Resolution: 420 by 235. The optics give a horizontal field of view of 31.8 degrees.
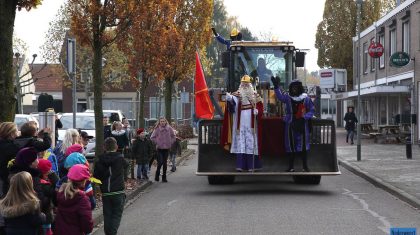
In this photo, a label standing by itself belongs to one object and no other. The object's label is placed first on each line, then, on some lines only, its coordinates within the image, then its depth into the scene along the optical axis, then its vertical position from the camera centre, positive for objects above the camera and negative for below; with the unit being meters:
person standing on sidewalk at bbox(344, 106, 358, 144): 36.25 -0.29
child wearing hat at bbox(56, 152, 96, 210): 8.66 -0.55
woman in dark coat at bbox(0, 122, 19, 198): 8.43 -0.38
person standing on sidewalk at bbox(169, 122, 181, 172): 21.57 -1.15
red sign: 35.97 +3.22
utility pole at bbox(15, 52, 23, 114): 41.39 +1.88
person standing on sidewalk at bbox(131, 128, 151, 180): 17.30 -0.83
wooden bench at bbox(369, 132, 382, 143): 36.11 -0.93
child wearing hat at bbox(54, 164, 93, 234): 7.55 -0.99
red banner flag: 16.58 +0.38
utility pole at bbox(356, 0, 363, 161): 23.92 -0.56
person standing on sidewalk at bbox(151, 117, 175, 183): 18.33 -0.65
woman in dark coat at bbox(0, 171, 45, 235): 6.80 -0.84
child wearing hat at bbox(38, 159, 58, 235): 7.68 -0.78
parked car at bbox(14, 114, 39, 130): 26.67 -0.07
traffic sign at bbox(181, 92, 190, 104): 38.22 +0.99
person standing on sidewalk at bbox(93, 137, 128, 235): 9.92 -0.93
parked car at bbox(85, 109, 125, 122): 26.33 +0.04
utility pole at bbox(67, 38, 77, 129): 13.51 +1.11
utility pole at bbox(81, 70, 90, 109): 55.74 +2.39
